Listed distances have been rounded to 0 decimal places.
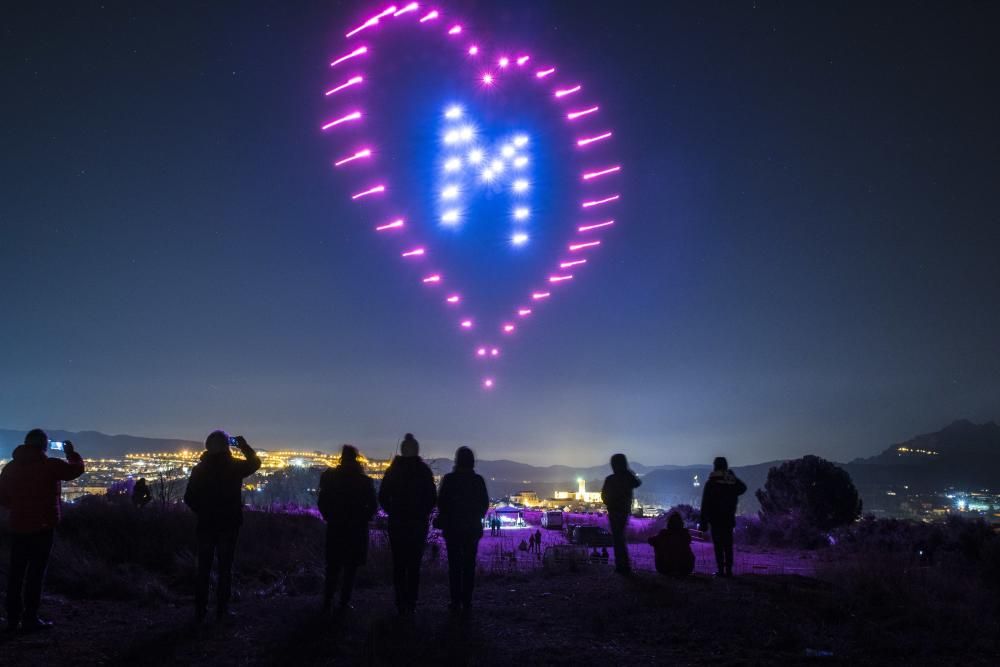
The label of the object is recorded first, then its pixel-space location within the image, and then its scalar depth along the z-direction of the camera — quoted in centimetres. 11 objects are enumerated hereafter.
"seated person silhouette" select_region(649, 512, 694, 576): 933
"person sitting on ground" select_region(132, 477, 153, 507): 1564
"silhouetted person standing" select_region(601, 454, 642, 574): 994
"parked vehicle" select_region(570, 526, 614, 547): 1997
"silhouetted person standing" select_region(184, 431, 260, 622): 655
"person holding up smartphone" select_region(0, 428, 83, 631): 616
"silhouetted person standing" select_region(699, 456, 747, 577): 946
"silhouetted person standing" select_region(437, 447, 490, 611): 716
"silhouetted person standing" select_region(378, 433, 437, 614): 696
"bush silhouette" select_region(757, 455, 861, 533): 3066
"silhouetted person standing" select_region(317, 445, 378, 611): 695
